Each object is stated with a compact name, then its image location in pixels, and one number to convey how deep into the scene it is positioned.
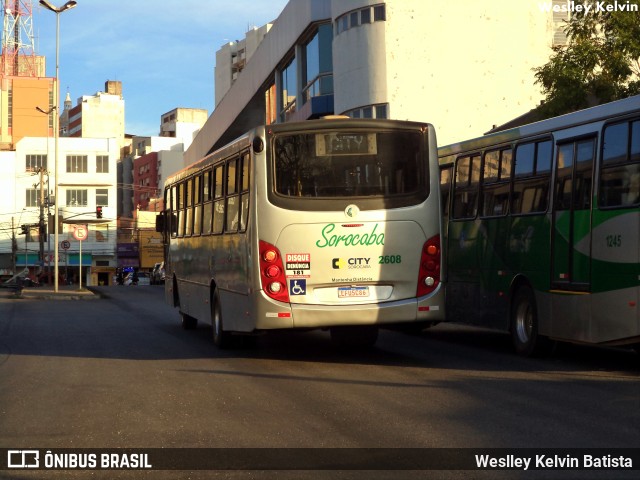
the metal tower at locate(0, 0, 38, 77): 143.00
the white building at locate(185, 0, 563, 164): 41.78
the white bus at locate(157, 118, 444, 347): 14.13
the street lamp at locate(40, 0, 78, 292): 54.60
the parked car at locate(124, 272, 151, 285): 89.62
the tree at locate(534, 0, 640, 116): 22.45
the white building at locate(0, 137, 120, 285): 105.86
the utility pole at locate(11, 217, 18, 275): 94.41
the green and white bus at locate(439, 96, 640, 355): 12.72
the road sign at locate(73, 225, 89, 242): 51.50
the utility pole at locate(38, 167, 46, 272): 73.87
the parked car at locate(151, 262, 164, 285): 77.55
